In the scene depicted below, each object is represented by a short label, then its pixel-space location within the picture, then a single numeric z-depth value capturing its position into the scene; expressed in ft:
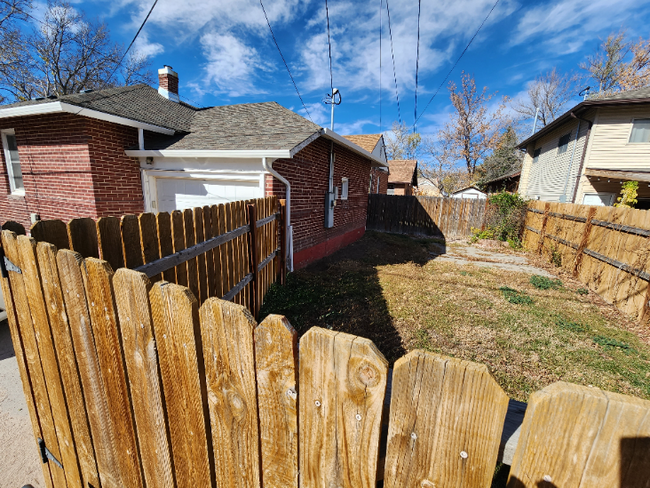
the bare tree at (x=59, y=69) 61.67
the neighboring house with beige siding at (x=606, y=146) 37.83
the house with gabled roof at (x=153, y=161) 19.43
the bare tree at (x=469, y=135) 85.35
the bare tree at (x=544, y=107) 87.76
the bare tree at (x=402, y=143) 128.16
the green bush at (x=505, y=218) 38.09
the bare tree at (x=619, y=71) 63.82
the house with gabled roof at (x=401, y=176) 93.80
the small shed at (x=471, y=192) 91.22
